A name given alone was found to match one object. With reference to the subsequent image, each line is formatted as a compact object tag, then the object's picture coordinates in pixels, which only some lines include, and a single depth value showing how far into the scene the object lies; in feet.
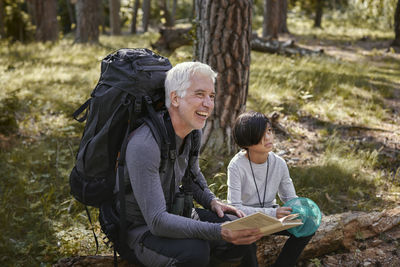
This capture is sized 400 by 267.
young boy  9.97
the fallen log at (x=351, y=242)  10.80
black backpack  7.72
